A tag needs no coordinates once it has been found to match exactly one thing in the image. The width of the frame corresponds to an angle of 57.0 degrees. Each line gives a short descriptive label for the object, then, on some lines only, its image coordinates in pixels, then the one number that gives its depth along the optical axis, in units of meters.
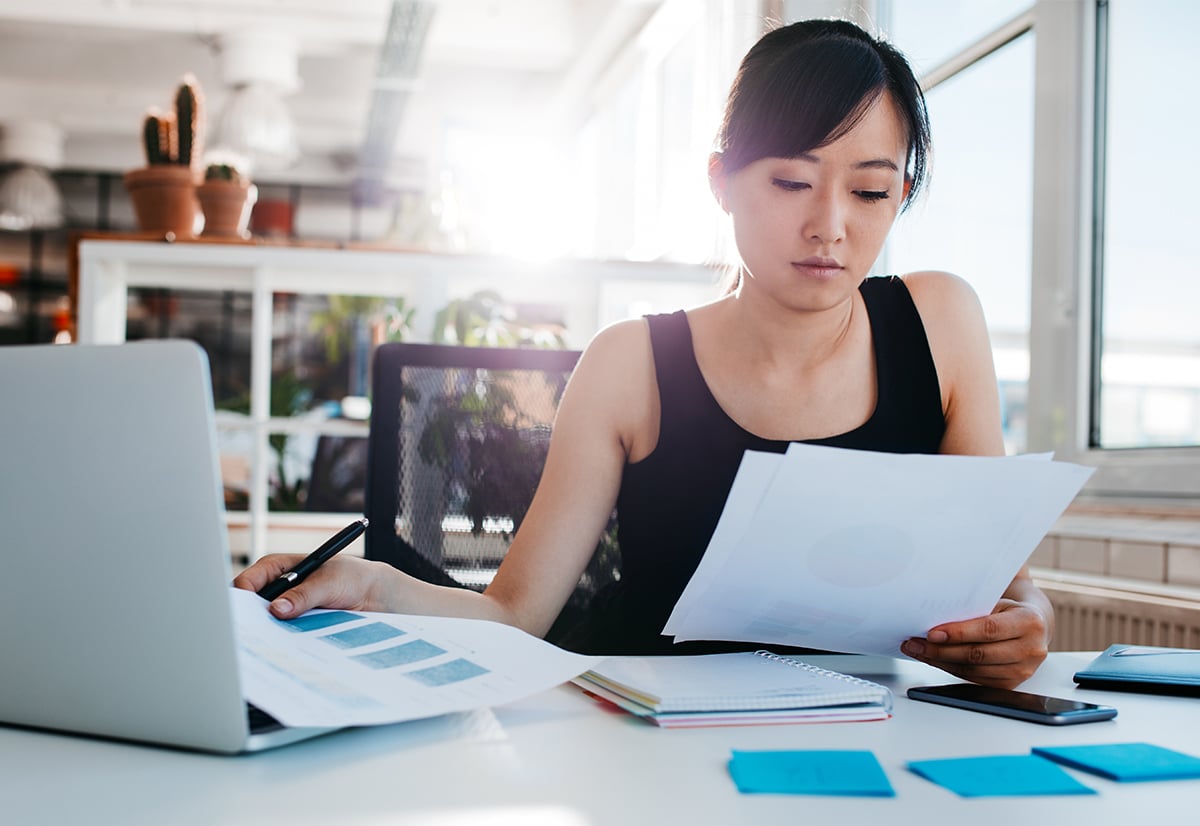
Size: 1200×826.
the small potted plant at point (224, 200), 2.98
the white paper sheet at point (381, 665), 0.58
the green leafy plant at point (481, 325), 2.62
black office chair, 1.28
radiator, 1.49
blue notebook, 0.79
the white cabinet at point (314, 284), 2.75
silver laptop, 0.50
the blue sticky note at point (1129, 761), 0.56
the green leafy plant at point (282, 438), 3.64
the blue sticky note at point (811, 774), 0.52
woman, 1.04
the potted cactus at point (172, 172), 2.96
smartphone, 0.68
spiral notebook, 0.66
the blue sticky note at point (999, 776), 0.53
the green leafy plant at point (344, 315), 4.54
